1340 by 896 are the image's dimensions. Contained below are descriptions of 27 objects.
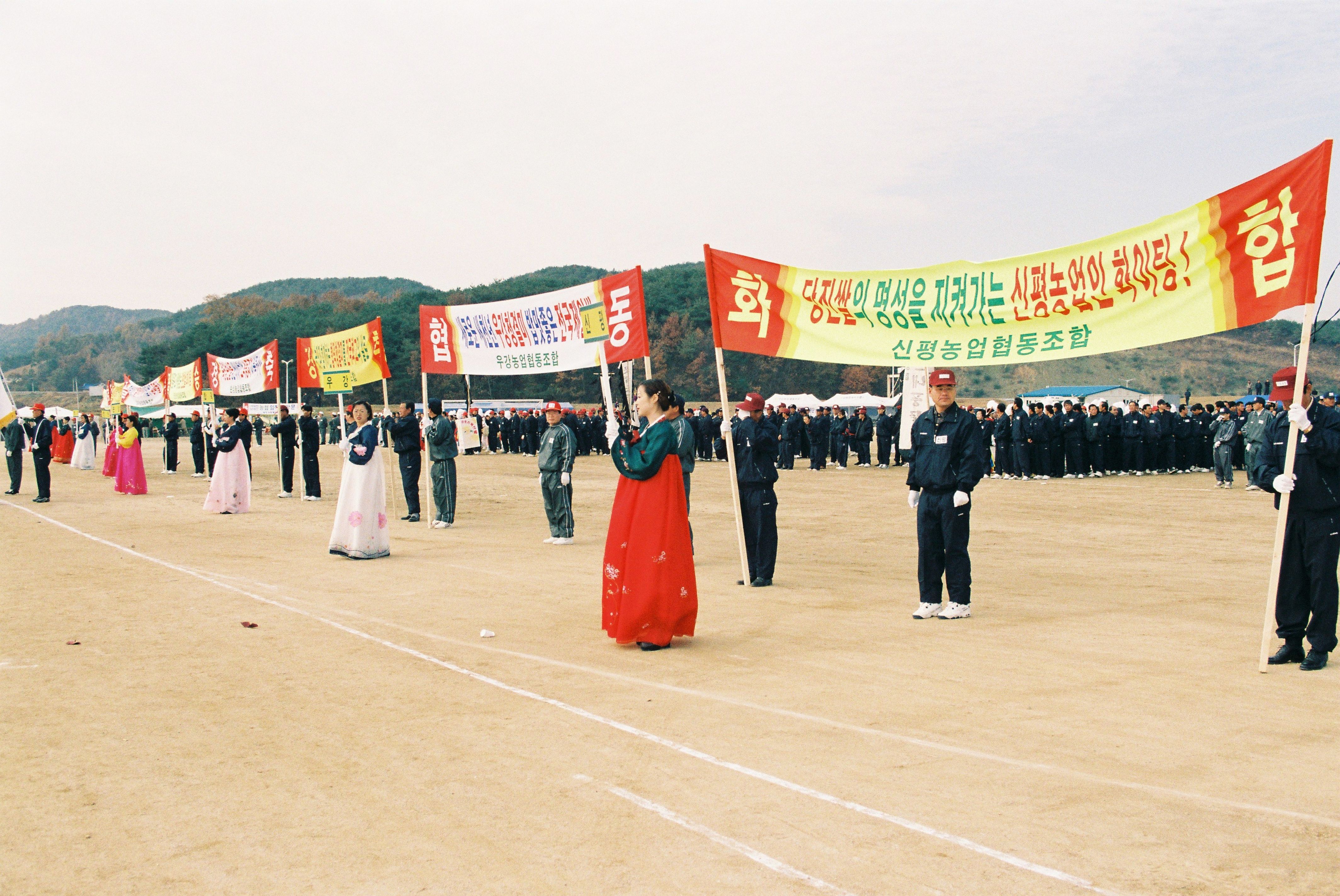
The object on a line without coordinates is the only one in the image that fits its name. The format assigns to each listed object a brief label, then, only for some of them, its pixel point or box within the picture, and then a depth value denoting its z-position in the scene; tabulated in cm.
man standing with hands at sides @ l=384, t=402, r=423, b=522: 1700
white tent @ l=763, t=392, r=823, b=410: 6450
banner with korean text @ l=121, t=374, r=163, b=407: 3716
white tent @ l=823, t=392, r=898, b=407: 6475
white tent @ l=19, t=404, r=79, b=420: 5615
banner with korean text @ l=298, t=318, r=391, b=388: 1848
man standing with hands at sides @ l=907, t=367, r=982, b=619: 855
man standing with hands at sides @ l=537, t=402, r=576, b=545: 1409
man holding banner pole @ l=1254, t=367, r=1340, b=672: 656
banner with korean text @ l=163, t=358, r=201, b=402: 3058
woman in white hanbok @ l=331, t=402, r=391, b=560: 1244
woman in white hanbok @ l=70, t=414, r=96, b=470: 3659
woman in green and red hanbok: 739
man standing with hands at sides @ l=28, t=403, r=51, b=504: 2102
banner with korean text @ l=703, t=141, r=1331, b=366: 707
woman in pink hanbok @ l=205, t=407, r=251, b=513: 1869
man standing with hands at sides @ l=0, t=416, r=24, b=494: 2408
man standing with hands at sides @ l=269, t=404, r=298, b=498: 2136
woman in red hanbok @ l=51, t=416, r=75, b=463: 3978
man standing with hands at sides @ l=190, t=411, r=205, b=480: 3000
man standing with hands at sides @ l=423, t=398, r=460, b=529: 1638
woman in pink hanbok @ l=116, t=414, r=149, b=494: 2359
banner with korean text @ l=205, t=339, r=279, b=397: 2419
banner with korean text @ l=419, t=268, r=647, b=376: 1223
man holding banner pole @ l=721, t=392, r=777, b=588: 1052
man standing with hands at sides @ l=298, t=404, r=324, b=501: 2103
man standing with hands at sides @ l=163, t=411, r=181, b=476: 3216
